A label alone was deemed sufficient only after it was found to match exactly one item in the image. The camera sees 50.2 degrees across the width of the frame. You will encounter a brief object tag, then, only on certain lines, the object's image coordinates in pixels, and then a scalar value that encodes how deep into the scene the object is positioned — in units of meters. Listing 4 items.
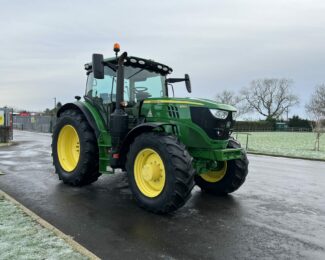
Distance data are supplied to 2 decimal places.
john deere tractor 5.25
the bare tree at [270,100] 76.14
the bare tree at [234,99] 74.49
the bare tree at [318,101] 58.42
